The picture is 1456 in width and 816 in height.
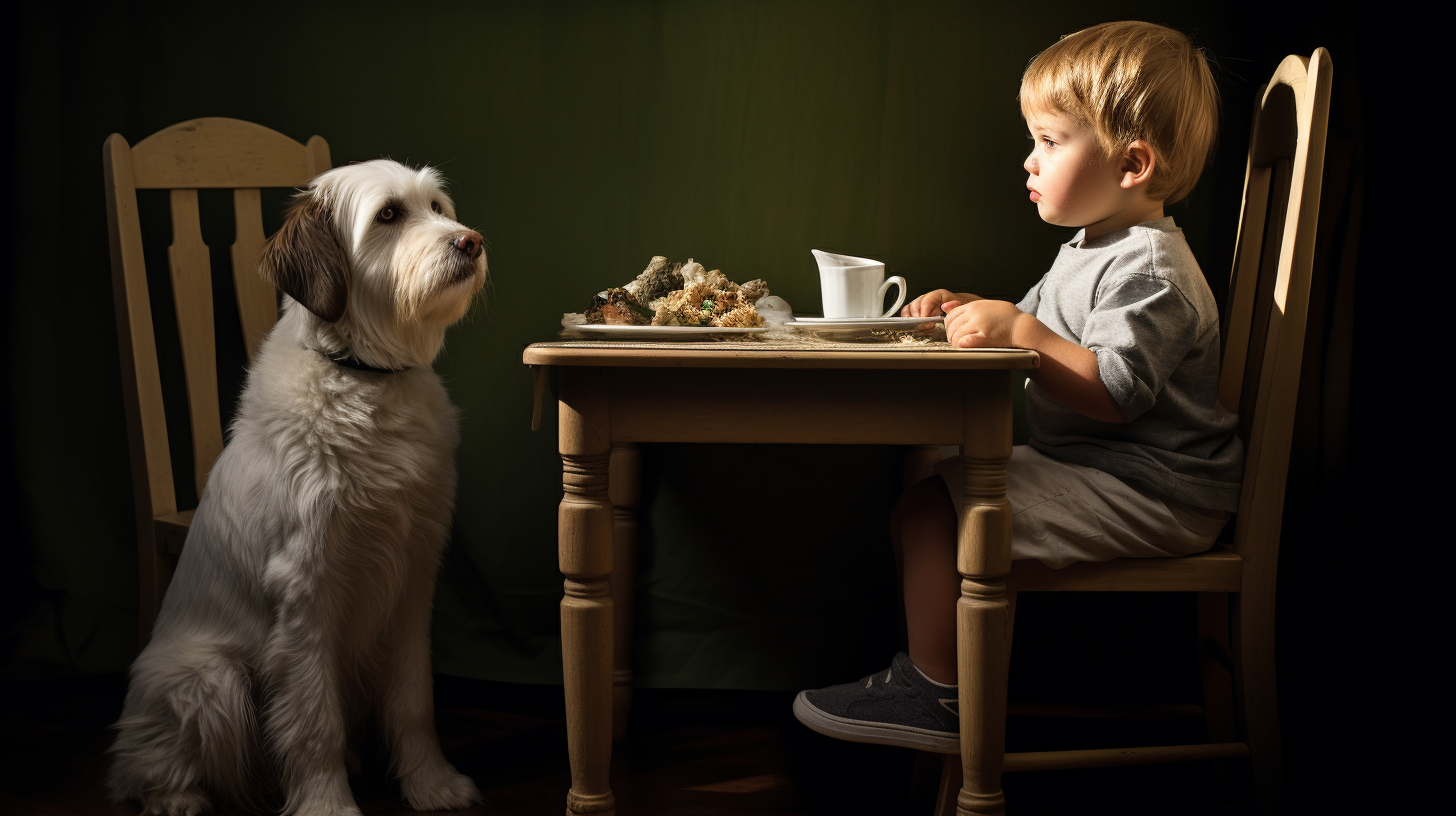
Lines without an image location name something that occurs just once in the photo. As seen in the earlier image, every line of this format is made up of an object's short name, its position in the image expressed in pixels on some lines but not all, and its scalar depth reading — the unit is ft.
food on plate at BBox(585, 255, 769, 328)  4.74
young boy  4.04
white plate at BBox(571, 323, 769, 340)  4.20
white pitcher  4.93
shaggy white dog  4.28
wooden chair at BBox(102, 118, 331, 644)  5.51
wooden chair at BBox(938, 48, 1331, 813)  4.15
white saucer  4.48
